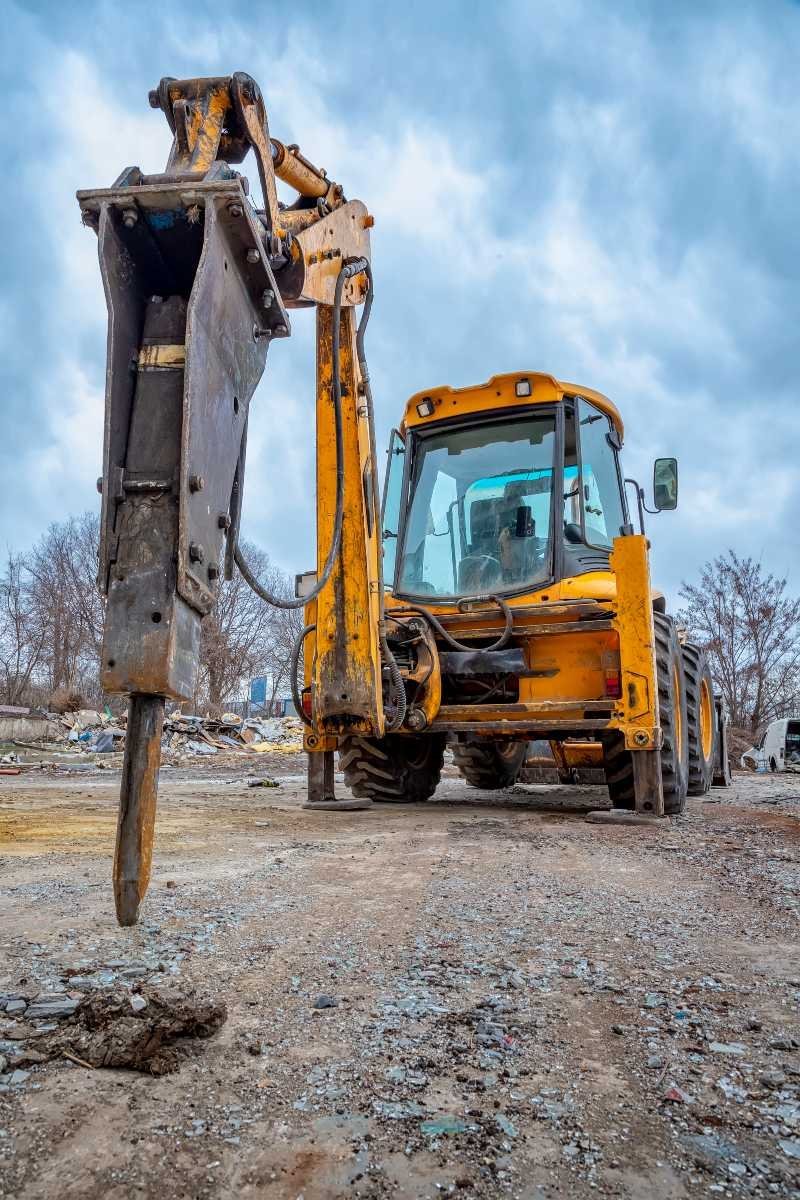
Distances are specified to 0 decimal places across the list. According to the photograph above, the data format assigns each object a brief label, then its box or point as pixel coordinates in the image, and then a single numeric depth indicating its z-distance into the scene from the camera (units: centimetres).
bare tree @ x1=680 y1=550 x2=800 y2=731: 2647
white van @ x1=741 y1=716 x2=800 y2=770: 1792
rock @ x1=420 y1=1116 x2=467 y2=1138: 141
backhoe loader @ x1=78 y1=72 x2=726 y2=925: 209
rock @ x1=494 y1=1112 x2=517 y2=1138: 141
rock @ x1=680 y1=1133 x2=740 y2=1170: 134
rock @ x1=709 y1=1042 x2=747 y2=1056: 175
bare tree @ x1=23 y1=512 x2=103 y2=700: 3362
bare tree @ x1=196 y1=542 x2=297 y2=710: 3522
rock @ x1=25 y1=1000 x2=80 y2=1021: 180
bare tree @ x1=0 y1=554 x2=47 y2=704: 3341
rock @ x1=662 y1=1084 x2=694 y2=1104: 154
